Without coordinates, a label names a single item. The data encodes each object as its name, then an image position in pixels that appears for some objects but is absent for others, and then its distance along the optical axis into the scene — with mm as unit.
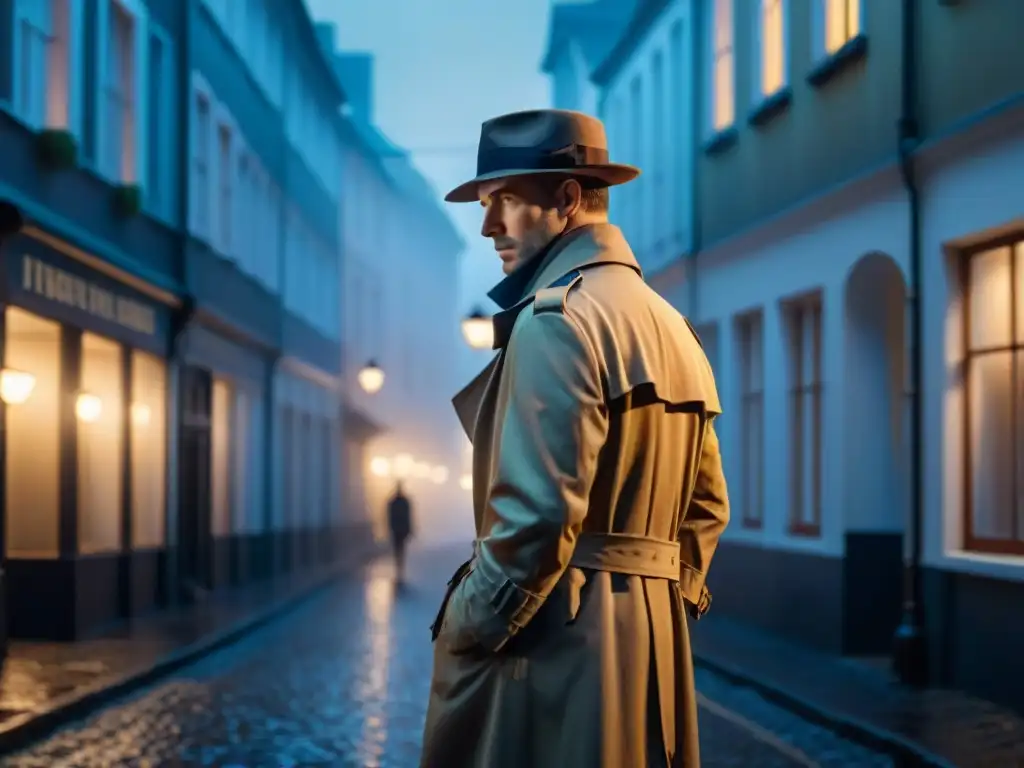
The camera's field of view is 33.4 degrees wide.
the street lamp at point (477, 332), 20641
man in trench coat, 2979
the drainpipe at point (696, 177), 21422
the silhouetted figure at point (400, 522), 31727
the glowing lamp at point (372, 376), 31812
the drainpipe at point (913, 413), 12797
